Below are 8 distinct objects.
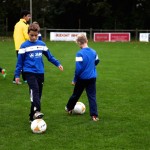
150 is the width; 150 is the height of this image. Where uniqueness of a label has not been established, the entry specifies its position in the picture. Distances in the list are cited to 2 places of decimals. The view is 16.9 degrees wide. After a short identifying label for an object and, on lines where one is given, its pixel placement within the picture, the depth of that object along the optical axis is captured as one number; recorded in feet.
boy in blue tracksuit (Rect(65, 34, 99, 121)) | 29.66
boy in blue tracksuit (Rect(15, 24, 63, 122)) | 28.35
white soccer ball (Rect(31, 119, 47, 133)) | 27.10
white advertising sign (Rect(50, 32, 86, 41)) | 162.03
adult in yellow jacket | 47.76
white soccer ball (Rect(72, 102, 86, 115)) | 32.61
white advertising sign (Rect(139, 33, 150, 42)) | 160.41
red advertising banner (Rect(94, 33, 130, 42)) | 163.01
